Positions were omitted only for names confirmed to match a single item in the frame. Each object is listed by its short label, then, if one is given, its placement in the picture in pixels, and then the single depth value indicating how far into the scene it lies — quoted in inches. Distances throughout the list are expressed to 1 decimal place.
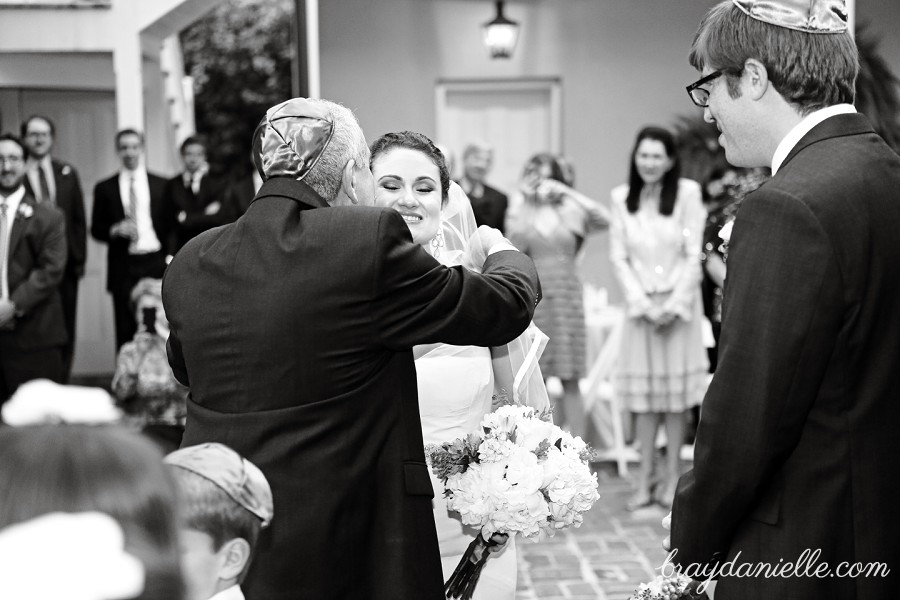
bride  130.6
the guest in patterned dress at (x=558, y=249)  303.6
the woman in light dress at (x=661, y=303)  275.6
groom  77.7
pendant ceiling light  480.4
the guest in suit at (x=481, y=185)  357.1
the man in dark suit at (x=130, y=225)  370.6
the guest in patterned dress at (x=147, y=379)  331.3
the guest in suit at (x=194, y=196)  370.3
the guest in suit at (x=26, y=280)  307.9
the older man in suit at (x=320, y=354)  89.6
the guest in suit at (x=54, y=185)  366.3
